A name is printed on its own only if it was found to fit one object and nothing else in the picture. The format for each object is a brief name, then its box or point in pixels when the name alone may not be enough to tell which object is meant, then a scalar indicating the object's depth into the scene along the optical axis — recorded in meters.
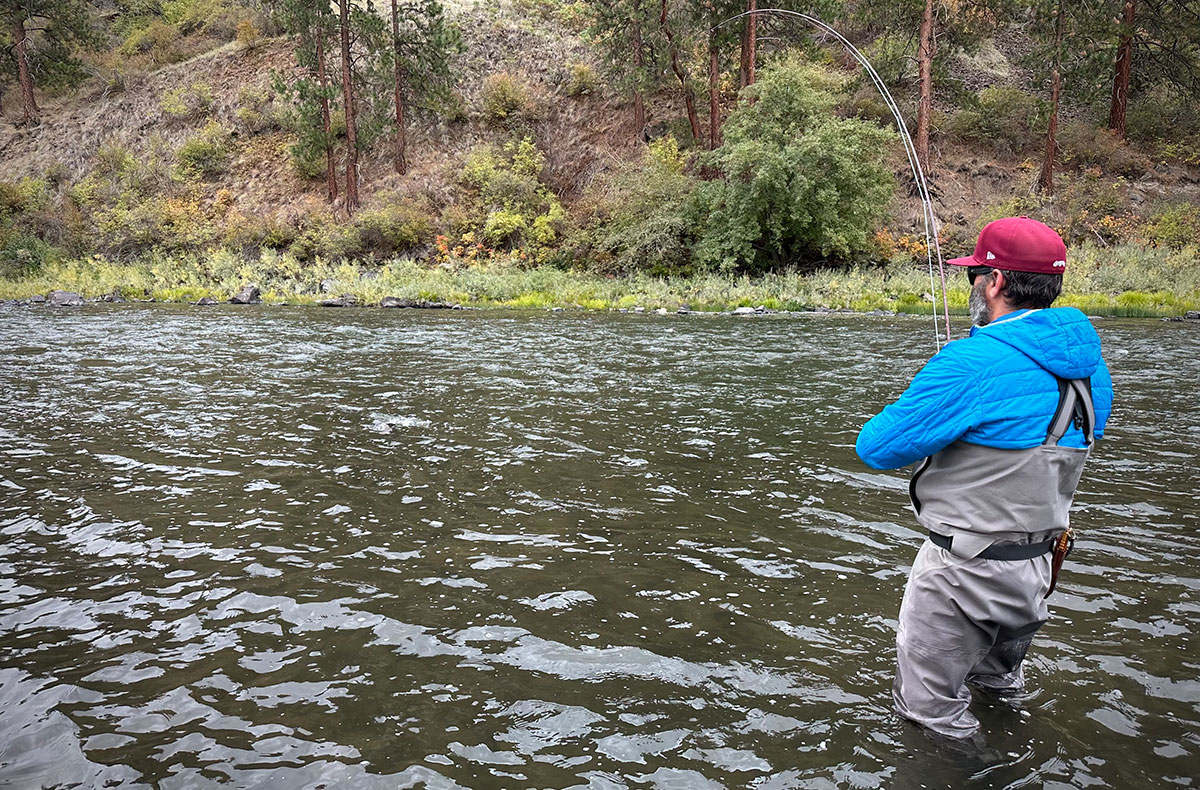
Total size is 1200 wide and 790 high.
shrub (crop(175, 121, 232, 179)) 41.69
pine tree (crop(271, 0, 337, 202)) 35.34
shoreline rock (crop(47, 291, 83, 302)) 27.83
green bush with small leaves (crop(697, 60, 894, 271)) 26.25
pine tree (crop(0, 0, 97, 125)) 43.22
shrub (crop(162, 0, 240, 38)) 50.69
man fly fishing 2.86
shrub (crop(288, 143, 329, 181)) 38.06
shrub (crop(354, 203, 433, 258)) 35.28
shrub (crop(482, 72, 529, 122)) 41.03
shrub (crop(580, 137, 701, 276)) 29.89
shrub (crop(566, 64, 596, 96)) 41.44
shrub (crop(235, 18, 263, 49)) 47.28
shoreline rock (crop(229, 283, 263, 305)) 28.43
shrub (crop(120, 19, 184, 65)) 49.22
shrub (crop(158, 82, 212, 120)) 44.41
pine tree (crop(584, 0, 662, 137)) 32.97
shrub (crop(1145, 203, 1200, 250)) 26.08
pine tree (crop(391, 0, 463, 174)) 38.47
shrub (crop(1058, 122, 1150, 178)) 30.80
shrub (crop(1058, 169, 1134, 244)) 28.28
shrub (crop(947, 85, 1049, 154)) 33.66
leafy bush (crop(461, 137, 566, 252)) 34.78
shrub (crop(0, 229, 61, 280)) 35.88
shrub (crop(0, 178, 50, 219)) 40.16
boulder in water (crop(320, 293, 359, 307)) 27.21
